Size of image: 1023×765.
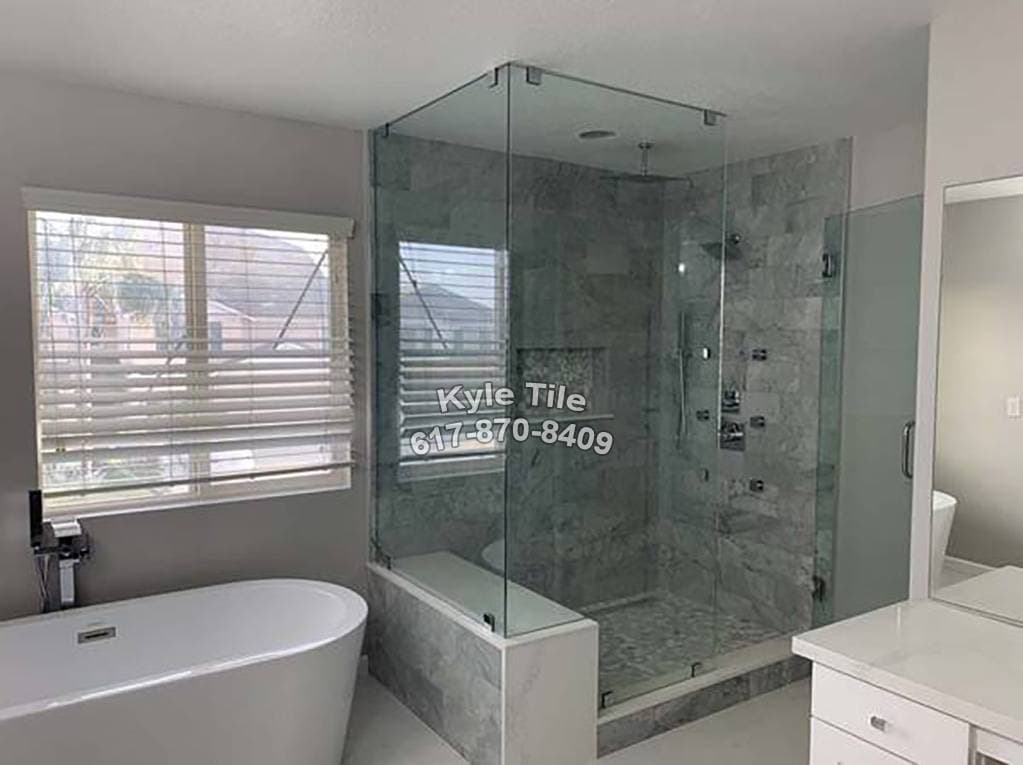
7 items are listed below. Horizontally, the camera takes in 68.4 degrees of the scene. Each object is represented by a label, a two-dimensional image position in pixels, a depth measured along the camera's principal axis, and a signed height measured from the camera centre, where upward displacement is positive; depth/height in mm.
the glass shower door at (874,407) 3316 -327
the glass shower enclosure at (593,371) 3299 -183
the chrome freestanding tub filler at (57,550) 2795 -823
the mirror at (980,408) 2117 -205
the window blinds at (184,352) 2926 -80
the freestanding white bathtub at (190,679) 2232 -1192
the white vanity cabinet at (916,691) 1572 -781
